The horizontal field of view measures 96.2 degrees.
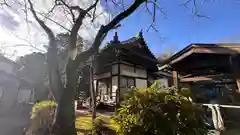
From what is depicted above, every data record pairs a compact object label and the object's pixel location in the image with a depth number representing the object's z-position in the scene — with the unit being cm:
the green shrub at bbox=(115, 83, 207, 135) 233
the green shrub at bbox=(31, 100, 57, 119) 507
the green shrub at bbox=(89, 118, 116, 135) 405
